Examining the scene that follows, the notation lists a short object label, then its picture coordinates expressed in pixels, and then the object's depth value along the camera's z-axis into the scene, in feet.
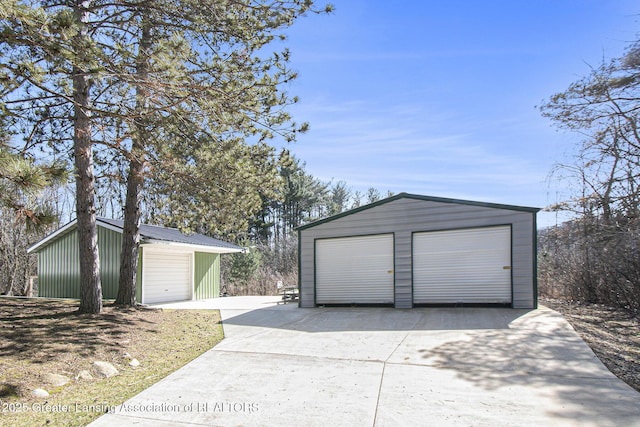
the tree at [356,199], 102.47
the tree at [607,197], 27.14
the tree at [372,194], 100.63
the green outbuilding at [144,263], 43.95
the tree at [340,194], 102.75
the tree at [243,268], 65.98
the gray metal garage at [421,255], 31.19
